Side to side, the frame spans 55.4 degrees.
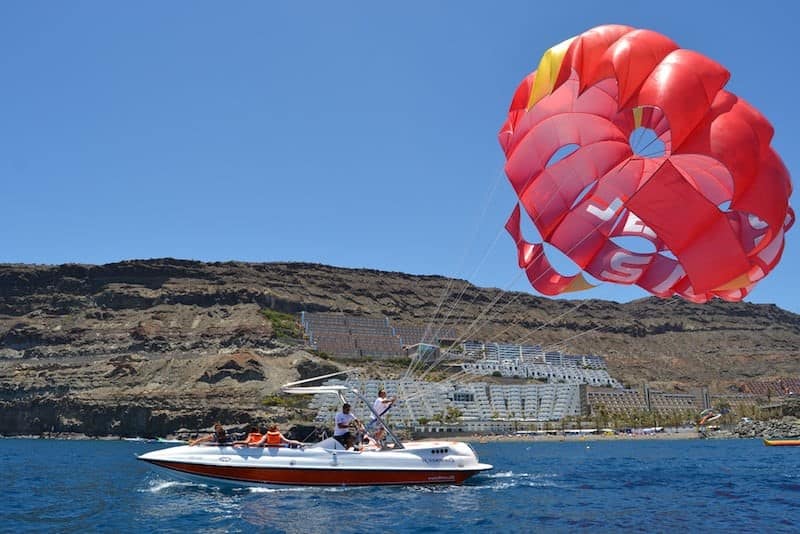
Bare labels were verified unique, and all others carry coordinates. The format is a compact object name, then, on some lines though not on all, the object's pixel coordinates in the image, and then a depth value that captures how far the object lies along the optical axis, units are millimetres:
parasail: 15289
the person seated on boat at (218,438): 22016
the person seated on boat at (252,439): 21981
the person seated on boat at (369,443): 22781
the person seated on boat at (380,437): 23175
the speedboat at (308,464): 21516
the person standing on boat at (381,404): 22359
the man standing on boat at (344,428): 22516
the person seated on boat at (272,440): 22078
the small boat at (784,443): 63562
